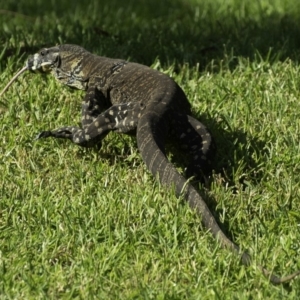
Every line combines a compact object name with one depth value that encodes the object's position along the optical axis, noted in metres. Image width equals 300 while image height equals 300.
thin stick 14.64
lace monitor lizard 11.81
